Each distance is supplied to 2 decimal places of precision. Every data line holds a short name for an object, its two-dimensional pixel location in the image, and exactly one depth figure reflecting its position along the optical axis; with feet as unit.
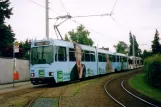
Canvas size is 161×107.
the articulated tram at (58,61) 61.77
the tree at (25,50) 129.90
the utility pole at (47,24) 83.90
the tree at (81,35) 290.35
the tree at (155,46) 225.19
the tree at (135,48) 468.01
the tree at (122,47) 485.15
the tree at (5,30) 110.52
